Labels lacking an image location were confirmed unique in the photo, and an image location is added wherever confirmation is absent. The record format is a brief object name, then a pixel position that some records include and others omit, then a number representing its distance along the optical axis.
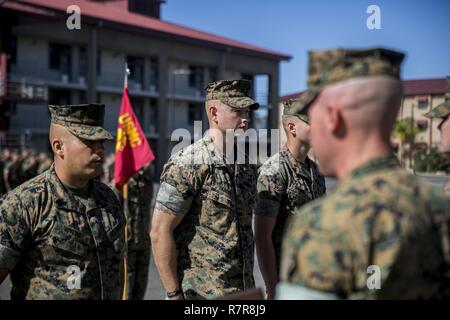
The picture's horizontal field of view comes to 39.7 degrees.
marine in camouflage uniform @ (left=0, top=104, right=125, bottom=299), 3.26
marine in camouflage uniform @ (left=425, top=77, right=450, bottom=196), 3.69
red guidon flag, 6.98
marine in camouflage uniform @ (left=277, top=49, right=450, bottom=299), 1.67
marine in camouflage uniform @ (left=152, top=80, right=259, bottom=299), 3.88
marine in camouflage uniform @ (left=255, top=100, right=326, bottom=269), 4.25
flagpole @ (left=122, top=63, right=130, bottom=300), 7.12
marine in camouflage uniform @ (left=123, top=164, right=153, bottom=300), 6.71
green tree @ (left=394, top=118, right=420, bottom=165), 45.60
